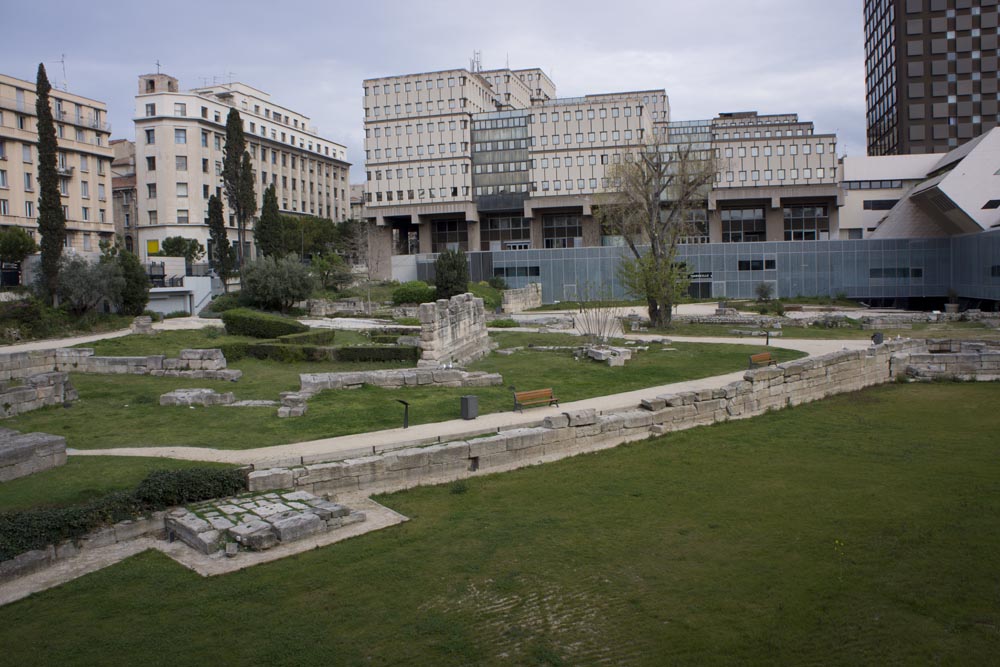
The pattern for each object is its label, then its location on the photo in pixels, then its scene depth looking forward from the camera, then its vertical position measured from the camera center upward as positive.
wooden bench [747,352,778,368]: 23.27 -2.34
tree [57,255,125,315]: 38.47 +1.27
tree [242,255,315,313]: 45.97 +1.26
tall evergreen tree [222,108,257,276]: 54.75 +10.03
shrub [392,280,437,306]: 53.03 +0.30
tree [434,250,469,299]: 51.25 +1.65
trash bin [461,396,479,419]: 16.81 -2.60
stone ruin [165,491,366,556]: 9.90 -3.20
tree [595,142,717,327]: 38.16 +4.19
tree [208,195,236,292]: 52.38 +4.40
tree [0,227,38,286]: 42.66 +3.85
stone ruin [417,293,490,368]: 24.94 -1.31
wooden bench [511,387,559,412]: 17.94 -2.63
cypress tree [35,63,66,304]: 38.62 +6.02
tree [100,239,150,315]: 41.38 +1.27
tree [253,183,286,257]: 54.94 +5.32
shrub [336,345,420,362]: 26.92 -2.06
